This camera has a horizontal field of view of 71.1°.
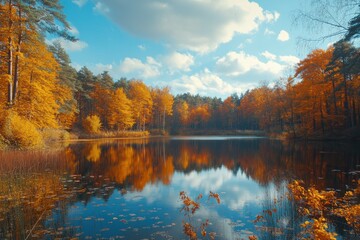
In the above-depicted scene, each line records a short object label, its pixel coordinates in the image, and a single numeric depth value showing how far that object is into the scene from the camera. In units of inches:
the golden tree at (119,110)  2133.4
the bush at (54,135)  1117.7
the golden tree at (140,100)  2351.1
